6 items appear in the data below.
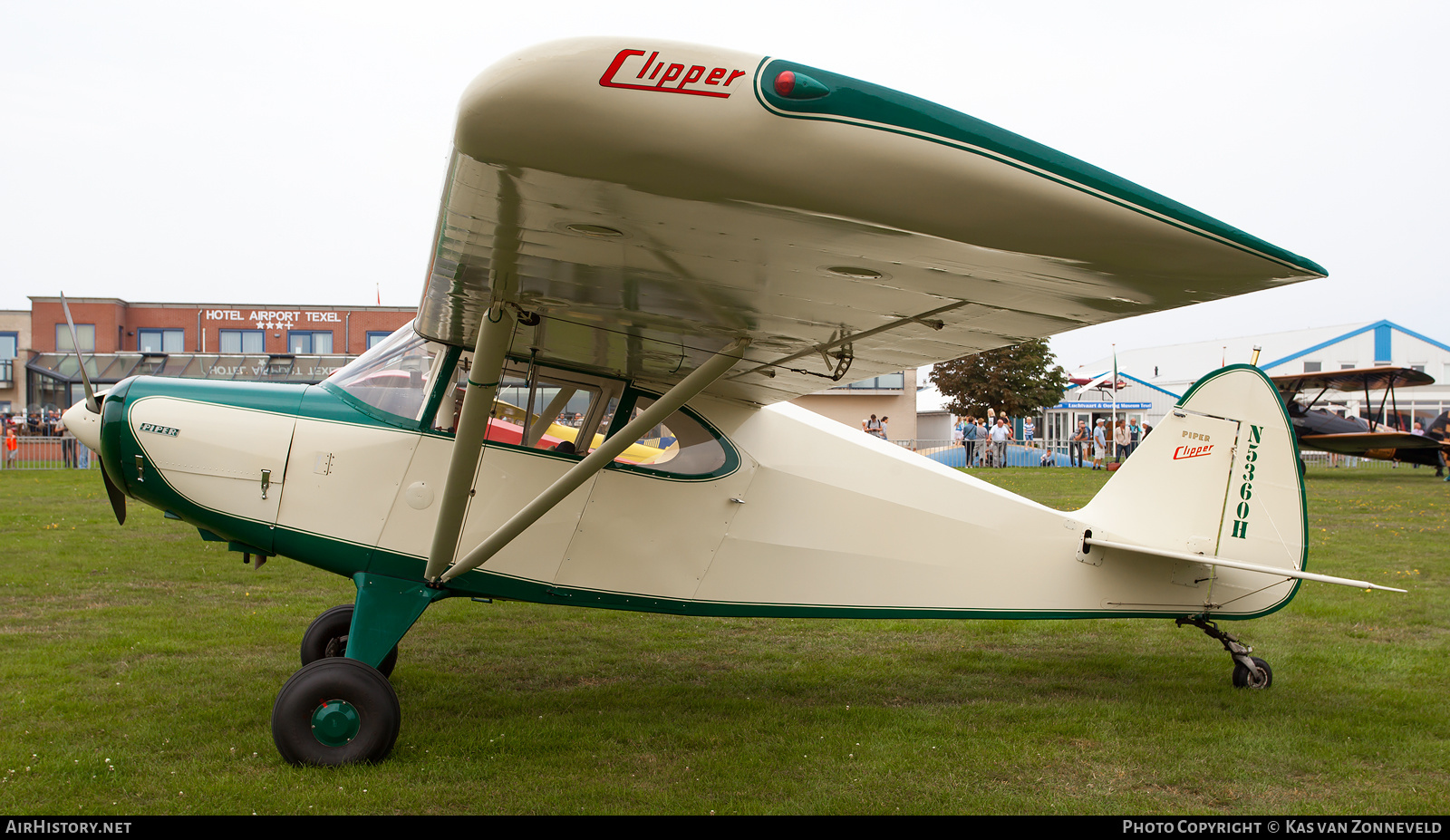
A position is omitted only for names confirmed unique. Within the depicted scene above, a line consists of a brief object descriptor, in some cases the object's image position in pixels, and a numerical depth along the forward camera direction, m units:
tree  38.81
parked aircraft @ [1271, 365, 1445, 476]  24.81
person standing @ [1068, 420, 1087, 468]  29.31
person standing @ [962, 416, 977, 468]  27.30
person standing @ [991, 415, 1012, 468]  27.12
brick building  44.72
